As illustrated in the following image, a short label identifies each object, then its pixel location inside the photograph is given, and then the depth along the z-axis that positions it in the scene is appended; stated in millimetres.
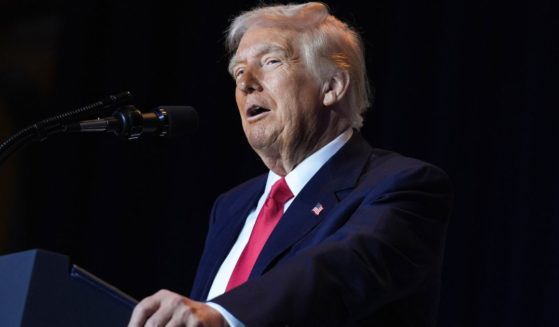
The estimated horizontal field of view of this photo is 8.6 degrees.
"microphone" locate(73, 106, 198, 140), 6304
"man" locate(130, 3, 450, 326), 6139
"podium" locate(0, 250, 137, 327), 5995
